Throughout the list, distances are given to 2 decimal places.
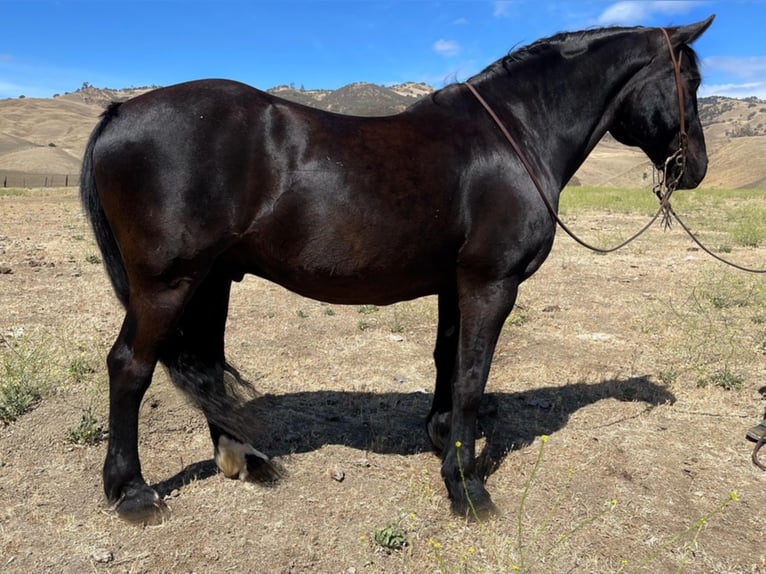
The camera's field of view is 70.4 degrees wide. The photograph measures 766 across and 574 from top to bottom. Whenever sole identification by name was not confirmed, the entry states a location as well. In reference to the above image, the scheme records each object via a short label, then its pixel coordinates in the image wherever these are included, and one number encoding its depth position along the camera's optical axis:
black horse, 2.85
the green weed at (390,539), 2.88
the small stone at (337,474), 3.55
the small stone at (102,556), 2.73
